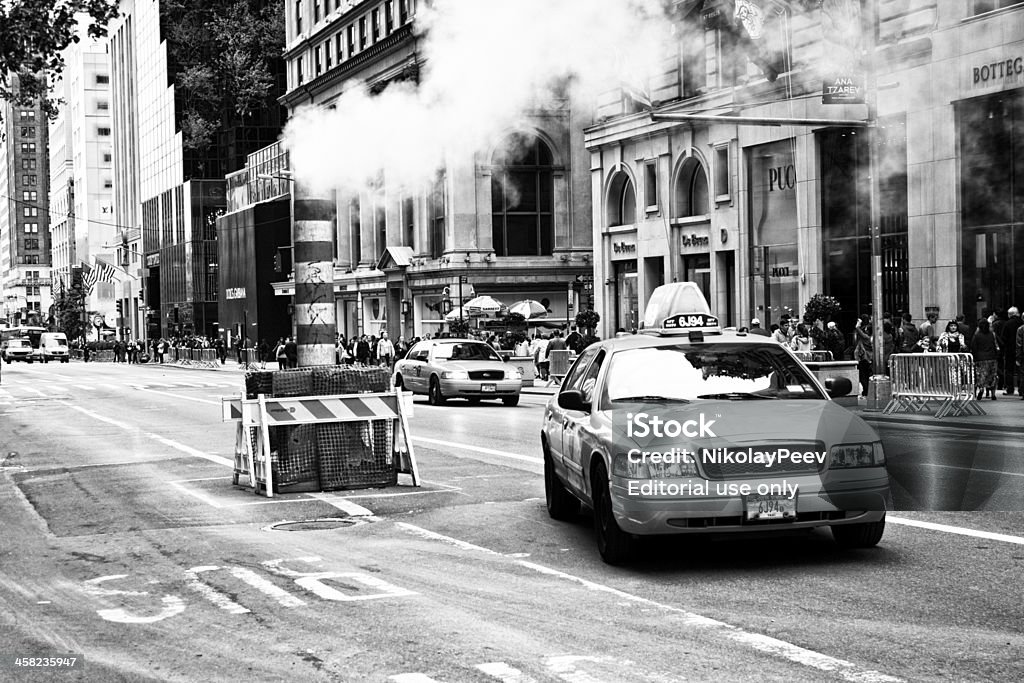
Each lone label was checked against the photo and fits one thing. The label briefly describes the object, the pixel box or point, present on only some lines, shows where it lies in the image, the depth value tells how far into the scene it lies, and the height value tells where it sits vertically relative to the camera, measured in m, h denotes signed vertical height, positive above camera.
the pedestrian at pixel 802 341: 26.31 -0.37
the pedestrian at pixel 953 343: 23.98 -0.44
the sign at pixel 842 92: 22.06 +3.94
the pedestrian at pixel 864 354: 24.58 -0.63
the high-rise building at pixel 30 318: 183.88 +3.58
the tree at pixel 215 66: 92.56 +20.90
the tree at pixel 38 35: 24.53 +5.90
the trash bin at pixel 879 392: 21.91 -1.21
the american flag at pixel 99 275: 97.31 +5.04
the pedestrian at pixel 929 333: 24.03 -0.26
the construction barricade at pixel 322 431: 13.05 -1.00
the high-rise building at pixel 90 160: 153.50 +21.92
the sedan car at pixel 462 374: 28.64 -0.95
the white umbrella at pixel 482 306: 46.31 +0.89
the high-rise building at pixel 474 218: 53.16 +5.07
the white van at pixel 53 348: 94.77 -0.49
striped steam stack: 13.86 +0.55
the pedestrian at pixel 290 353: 49.87 -0.68
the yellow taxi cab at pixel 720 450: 8.16 -0.81
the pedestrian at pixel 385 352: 45.38 -0.68
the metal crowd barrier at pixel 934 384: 19.77 -1.00
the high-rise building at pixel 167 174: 101.44 +13.93
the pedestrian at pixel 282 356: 49.84 -0.79
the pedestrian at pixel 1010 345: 23.48 -0.50
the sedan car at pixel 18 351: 94.88 -0.64
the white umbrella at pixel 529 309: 48.44 +0.77
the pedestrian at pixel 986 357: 22.39 -0.67
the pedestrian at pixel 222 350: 70.81 -0.71
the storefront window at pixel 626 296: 43.38 +1.05
